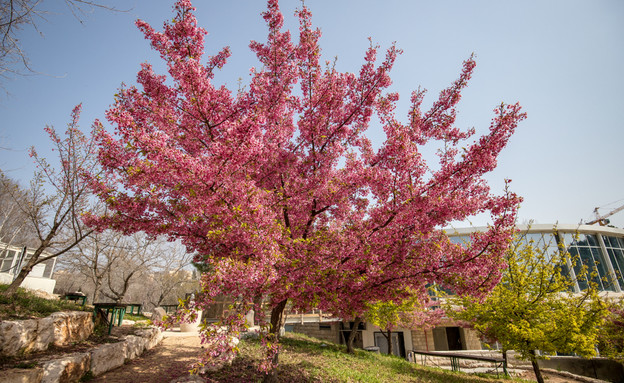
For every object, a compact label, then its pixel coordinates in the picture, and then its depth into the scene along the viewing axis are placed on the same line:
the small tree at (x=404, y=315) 14.01
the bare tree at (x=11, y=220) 22.02
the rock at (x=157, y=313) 13.56
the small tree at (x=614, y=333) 10.77
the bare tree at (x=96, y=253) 16.48
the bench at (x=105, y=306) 9.29
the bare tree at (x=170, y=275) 22.13
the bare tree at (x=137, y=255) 18.86
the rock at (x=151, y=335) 9.34
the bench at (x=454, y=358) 12.93
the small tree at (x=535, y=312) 8.84
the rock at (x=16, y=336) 5.79
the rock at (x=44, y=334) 6.64
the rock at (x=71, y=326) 7.36
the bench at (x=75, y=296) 11.77
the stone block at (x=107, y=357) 6.28
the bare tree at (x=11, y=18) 3.36
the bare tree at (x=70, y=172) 10.88
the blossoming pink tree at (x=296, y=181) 4.82
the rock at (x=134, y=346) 7.70
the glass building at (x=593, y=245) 27.39
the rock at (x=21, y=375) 4.38
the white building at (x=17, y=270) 18.00
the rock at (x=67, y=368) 5.00
